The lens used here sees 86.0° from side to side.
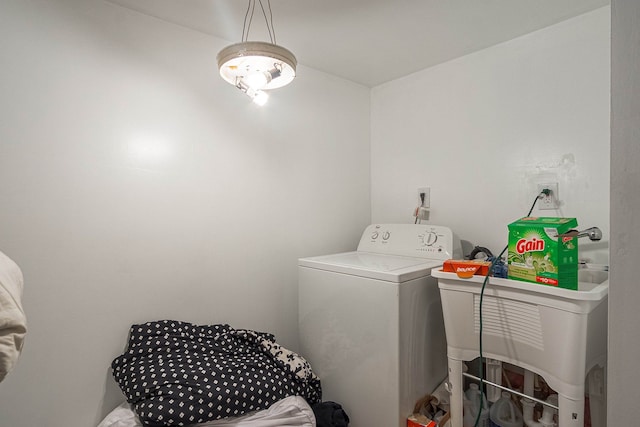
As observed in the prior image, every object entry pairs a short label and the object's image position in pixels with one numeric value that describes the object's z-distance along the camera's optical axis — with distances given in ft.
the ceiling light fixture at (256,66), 3.57
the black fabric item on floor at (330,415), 4.75
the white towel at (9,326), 1.68
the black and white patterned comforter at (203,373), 3.90
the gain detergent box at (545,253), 3.48
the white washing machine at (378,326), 4.48
